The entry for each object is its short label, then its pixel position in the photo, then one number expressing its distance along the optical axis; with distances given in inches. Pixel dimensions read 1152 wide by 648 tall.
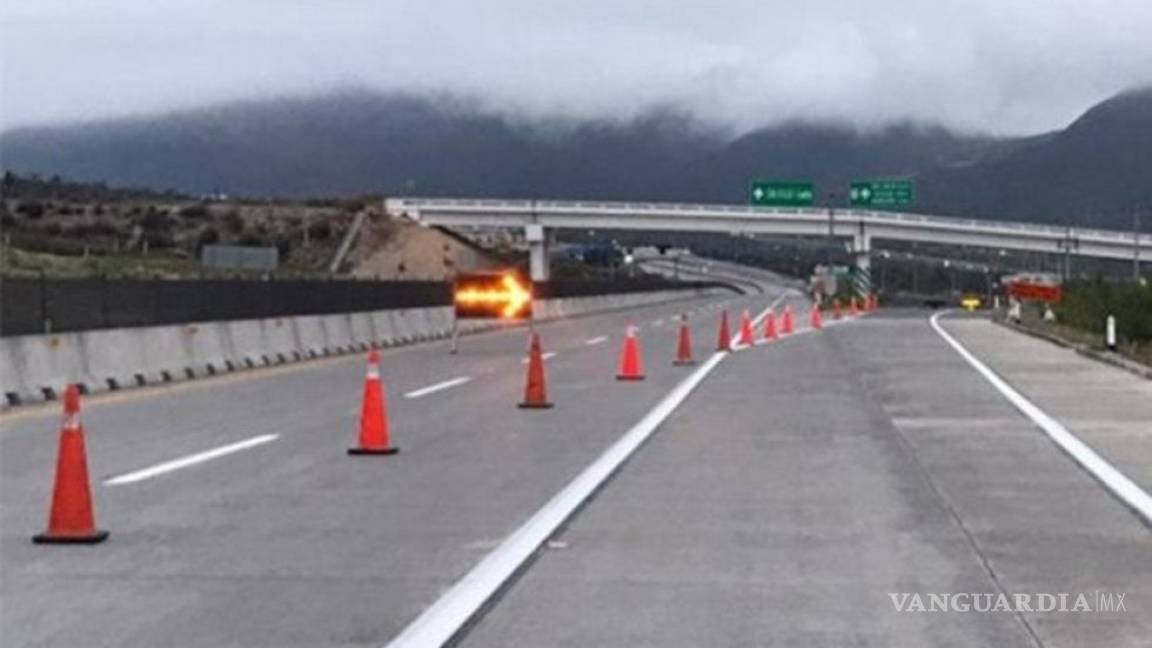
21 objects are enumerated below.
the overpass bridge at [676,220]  4899.1
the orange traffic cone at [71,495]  477.7
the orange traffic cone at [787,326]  2108.0
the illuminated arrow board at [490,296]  1764.3
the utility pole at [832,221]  4654.3
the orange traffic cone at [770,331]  1885.6
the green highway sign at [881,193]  3769.7
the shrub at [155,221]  4276.6
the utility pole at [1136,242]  4649.1
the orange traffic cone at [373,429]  697.0
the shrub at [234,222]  4419.3
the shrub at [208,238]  4146.2
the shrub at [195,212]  4493.1
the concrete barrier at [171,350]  985.5
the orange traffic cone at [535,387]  916.0
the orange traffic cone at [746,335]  1704.5
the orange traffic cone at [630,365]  1147.9
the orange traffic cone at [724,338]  1563.7
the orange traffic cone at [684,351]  1359.5
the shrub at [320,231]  4448.8
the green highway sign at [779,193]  3961.6
